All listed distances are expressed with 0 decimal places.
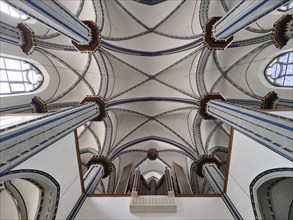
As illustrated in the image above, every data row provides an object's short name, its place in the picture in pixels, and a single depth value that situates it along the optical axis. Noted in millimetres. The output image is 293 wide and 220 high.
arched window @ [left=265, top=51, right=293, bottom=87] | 9852
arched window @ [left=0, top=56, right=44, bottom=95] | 9000
